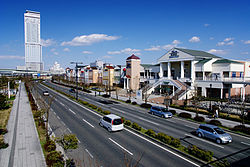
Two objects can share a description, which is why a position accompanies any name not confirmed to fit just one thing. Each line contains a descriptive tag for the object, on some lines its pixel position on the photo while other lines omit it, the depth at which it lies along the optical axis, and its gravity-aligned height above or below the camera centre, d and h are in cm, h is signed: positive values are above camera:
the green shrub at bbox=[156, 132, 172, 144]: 1664 -585
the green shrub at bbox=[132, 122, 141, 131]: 2061 -580
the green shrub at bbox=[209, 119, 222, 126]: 2334 -599
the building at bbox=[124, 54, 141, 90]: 6400 +257
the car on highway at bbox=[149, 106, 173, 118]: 2796 -558
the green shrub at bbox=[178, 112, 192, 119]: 2757 -588
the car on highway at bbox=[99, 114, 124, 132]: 2006 -525
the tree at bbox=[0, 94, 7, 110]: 3183 -457
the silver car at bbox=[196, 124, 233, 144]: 1734 -574
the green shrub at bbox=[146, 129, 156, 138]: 1842 -590
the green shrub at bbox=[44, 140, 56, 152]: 1462 -580
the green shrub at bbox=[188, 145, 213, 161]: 1323 -589
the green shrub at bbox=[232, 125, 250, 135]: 2034 -600
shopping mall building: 4097 +101
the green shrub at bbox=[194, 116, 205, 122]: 2551 -597
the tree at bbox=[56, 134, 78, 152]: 1336 -497
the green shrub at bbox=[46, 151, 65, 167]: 1187 -582
